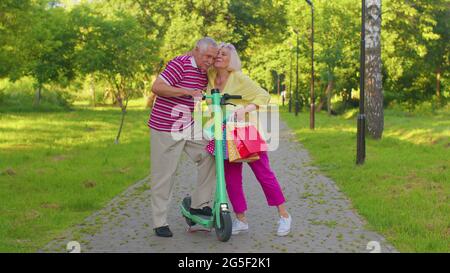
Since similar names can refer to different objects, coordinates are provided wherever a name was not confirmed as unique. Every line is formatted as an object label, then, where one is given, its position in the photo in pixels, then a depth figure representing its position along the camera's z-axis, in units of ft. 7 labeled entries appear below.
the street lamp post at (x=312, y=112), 73.28
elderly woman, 18.92
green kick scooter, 18.20
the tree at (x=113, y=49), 59.72
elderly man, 18.47
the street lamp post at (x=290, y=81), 124.88
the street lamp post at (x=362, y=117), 36.86
